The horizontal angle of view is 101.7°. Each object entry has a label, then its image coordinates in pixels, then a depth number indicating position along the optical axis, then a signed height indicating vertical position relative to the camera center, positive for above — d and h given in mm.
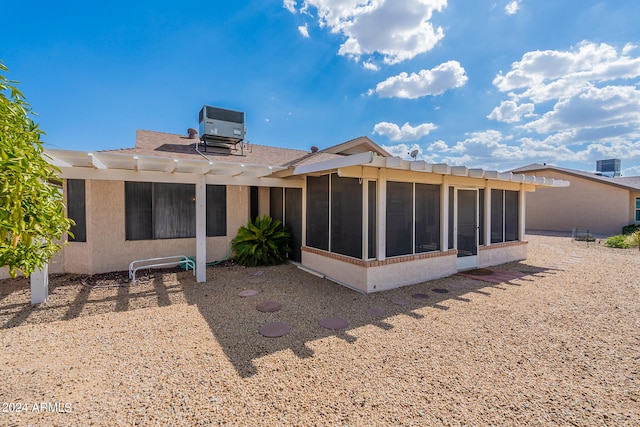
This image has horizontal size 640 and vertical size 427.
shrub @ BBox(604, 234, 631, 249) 12016 -1581
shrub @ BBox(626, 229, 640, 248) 11994 -1475
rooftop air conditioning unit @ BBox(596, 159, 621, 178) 33812 +5699
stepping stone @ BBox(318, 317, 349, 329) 4414 -1968
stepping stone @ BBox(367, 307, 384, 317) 4891 -1960
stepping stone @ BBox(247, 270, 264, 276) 7551 -1855
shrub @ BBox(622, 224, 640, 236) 15677 -1223
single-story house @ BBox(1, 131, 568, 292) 6090 -46
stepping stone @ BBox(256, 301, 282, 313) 5066 -1942
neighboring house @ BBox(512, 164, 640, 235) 17453 +295
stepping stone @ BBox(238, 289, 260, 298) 5895 -1923
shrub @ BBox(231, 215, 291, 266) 8477 -1110
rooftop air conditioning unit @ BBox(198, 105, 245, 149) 10367 +3368
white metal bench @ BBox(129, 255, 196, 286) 7719 -1577
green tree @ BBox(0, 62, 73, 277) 1788 +155
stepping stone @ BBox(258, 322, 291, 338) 4112 -1960
